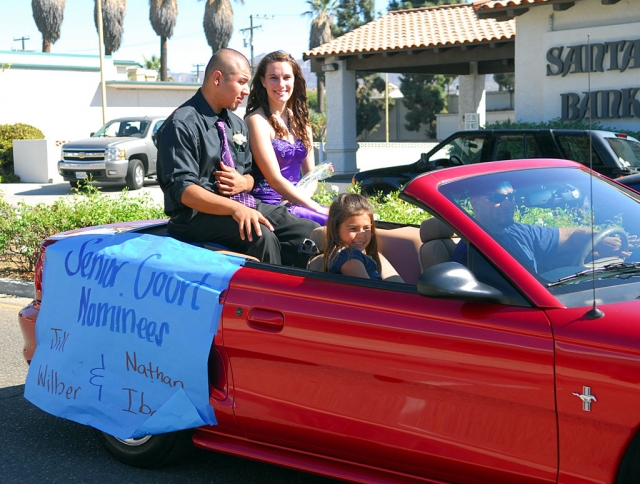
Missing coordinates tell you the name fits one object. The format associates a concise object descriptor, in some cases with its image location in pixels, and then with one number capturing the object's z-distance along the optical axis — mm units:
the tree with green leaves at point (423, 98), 60188
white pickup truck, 21359
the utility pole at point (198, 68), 97188
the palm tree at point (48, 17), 50812
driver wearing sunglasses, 3160
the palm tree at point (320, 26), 64750
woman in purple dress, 4906
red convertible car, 2787
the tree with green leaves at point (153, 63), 83038
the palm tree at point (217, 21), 54656
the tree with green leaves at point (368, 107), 63031
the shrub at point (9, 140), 26594
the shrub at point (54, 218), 8742
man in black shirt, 4234
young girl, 3842
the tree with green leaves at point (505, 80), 64500
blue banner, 3762
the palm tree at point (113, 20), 51688
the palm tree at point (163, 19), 51406
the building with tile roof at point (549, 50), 16547
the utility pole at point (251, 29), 70188
